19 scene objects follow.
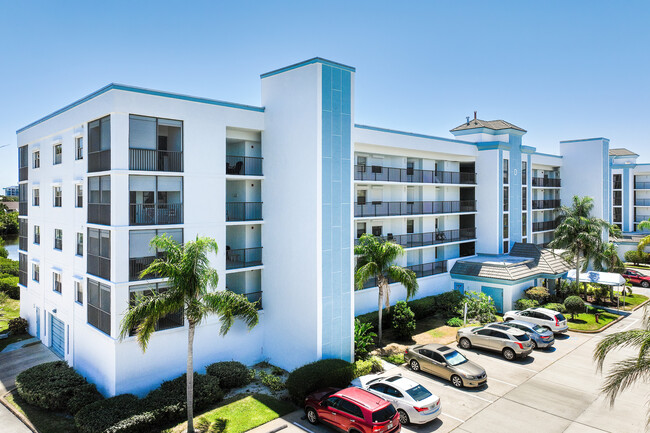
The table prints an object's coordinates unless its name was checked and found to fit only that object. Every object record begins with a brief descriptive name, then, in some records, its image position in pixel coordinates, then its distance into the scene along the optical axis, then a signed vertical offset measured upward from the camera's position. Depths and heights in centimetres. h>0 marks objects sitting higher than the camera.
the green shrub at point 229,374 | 1880 -706
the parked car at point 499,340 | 2205 -678
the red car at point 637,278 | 4050 -627
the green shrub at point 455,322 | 2780 -709
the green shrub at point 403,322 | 2452 -621
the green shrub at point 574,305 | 2903 -628
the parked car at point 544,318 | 2592 -648
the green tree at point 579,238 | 3297 -207
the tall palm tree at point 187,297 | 1479 -299
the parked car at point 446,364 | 1880 -695
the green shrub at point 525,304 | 2972 -634
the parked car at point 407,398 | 1552 -685
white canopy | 3139 -493
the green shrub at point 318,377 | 1723 -674
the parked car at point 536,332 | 2362 -667
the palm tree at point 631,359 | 1084 -376
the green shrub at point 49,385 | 1745 -718
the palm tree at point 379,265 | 2340 -291
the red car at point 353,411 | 1402 -676
